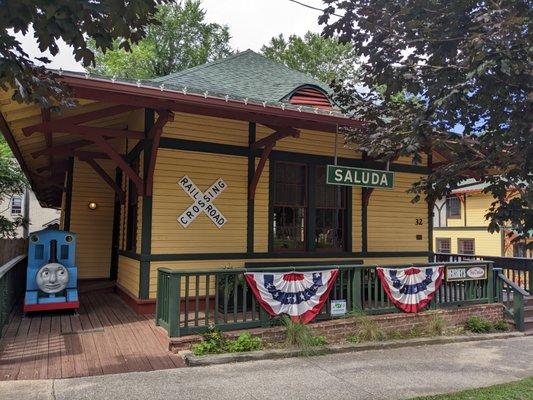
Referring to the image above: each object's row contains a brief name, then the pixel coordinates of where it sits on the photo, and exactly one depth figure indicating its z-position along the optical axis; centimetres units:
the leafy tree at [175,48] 3144
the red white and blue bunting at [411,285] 753
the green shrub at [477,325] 795
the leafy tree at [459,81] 377
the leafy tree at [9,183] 1405
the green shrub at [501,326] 830
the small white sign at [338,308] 699
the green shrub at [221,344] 579
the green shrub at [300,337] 625
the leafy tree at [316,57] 3228
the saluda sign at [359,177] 734
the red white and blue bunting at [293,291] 643
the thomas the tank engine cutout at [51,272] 738
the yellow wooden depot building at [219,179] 725
